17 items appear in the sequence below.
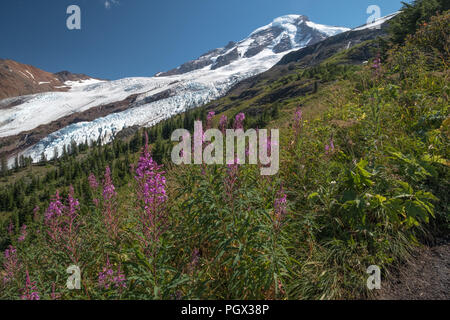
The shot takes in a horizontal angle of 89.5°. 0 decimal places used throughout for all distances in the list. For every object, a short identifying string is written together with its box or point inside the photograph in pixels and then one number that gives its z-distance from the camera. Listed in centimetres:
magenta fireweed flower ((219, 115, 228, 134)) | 355
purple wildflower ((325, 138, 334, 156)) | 488
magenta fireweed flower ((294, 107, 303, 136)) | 496
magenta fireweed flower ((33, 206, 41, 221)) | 549
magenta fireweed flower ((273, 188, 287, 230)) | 270
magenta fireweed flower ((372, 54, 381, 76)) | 731
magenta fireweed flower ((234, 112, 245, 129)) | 344
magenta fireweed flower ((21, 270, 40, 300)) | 237
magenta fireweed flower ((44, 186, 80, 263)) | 280
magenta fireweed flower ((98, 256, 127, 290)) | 252
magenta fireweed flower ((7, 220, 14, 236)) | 481
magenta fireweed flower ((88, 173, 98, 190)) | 513
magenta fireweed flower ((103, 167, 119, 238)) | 328
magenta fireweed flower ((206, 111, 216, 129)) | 358
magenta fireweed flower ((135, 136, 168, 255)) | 251
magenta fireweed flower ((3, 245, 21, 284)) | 345
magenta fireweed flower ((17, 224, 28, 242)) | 514
